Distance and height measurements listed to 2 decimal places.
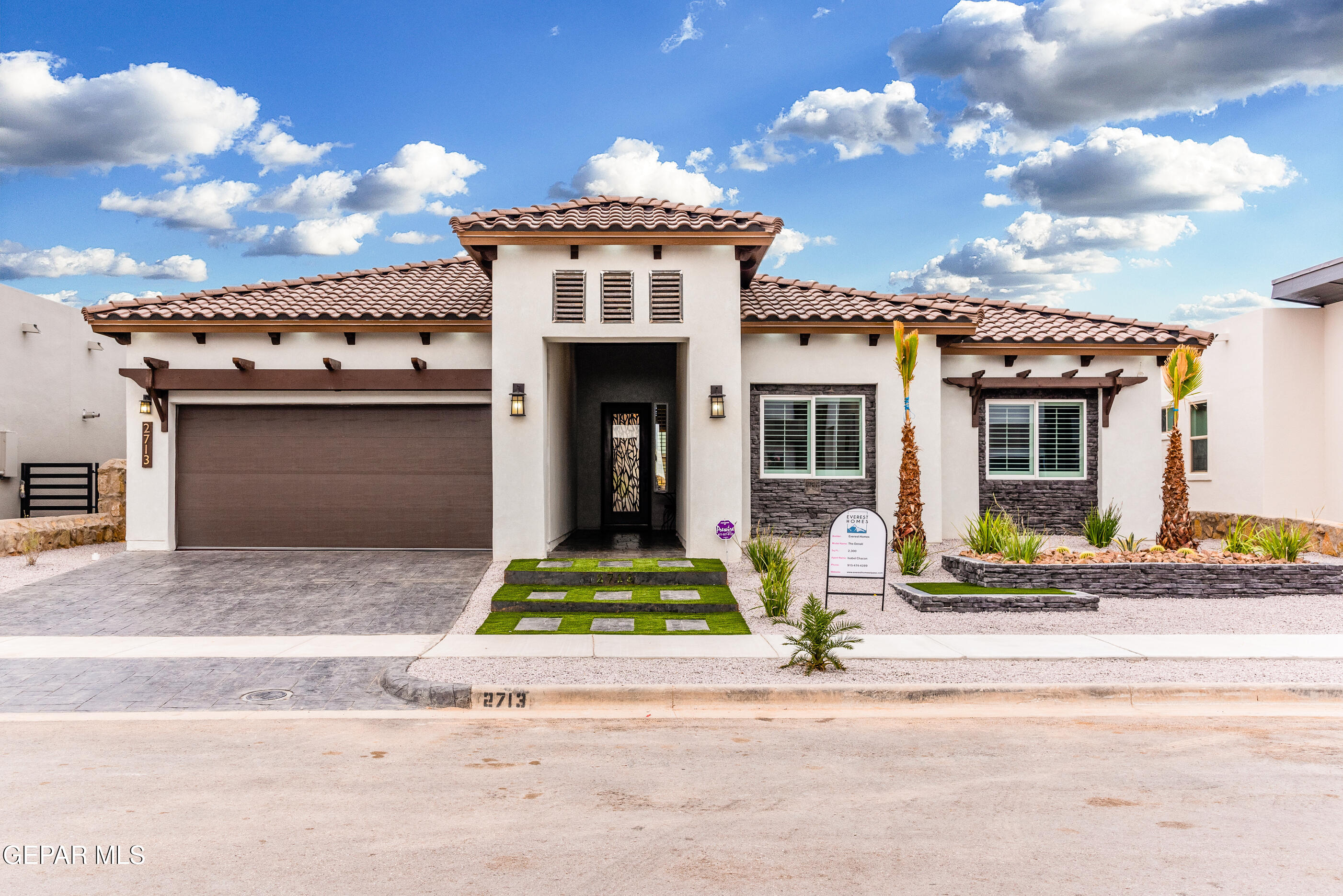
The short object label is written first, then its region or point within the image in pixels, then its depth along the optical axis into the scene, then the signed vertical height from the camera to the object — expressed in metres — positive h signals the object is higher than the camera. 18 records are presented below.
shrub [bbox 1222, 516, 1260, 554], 12.32 -1.38
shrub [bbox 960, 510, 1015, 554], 11.95 -1.21
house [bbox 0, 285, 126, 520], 17.95 +1.67
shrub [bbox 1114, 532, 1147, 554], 12.62 -1.45
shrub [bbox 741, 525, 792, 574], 11.55 -1.40
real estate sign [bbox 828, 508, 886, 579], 9.97 -1.12
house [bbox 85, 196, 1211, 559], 12.65 +1.05
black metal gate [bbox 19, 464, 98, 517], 17.39 -0.68
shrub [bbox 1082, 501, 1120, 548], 13.65 -1.29
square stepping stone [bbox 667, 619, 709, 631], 9.12 -1.92
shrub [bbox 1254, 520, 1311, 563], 11.64 -1.32
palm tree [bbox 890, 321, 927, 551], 12.69 -0.31
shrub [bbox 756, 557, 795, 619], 9.65 -1.65
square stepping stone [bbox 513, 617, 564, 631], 9.06 -1.90
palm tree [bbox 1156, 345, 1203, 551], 13.24 -0.42
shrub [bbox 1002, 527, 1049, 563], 11.38 -1.32
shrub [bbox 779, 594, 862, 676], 7.43 -1.71
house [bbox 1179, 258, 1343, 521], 17.88 +0.98
